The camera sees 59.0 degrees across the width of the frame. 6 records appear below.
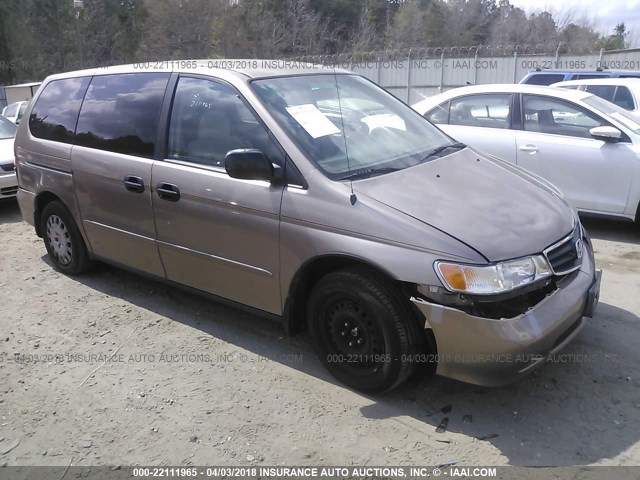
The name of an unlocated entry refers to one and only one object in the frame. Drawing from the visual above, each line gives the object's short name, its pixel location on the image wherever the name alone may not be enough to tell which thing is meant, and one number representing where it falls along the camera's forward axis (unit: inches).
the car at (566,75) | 460.4
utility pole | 1290.6
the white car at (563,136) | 232.2
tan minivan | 113.0
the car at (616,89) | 368.2
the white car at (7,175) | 312.0
